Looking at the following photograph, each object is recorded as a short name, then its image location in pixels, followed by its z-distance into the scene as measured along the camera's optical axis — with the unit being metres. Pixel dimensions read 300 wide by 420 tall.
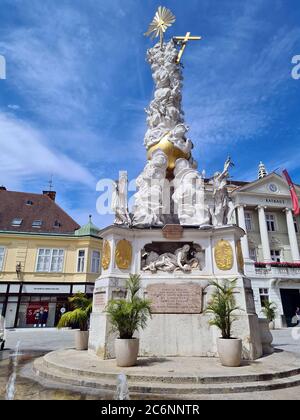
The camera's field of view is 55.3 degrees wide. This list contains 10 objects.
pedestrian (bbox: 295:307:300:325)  28.08
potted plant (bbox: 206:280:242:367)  6.08
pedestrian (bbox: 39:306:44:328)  25.74
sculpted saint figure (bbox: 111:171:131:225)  8.77
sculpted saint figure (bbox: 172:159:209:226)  9.27
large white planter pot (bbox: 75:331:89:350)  8.91
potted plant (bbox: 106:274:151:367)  6.03
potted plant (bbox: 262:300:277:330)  22.72
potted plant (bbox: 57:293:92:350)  8.58
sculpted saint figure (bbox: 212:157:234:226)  8.84
